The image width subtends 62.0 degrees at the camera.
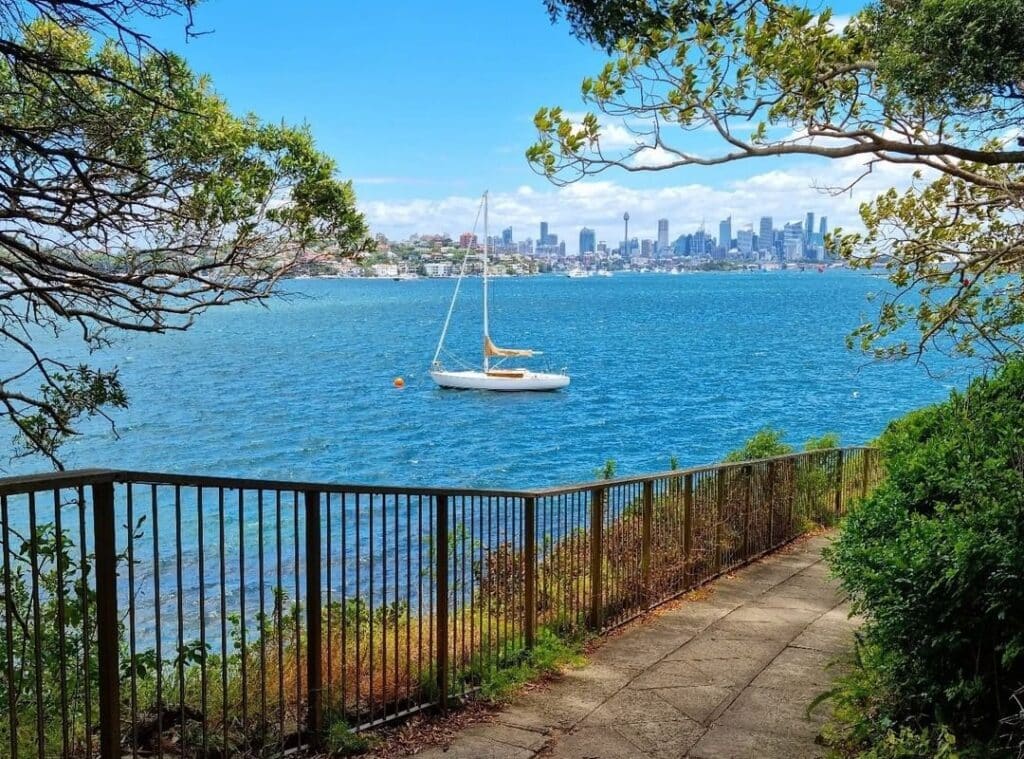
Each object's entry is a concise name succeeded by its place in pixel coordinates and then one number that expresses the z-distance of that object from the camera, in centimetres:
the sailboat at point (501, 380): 4972
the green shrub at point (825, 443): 1466
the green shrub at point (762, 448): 1271
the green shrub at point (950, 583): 320
